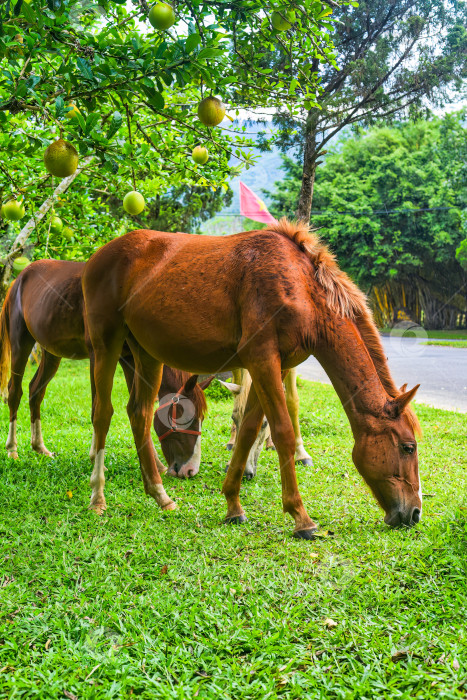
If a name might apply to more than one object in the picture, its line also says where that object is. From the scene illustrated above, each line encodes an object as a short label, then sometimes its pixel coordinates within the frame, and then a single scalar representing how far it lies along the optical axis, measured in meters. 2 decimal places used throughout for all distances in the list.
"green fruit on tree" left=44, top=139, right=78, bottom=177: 2.88
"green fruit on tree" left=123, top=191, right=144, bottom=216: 3.67
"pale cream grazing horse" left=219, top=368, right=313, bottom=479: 4.87
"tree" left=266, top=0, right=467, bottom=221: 7.75
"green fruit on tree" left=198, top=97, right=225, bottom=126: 3.07
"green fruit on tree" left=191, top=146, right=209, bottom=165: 3.92
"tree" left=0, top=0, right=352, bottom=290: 2.63
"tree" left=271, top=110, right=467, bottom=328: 27.08
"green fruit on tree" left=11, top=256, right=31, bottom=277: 6.04
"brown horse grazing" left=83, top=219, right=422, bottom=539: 3.21
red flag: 7.88
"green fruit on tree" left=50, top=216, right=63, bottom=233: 5.38
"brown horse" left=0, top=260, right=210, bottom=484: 4.83
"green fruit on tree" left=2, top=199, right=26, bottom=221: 3.89
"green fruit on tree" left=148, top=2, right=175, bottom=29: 2.60
